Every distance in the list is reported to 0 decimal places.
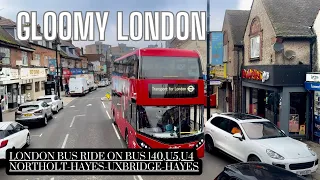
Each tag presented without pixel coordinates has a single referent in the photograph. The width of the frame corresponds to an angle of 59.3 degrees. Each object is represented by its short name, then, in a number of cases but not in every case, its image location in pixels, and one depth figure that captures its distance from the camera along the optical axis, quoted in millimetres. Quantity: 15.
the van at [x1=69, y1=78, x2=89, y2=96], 43469
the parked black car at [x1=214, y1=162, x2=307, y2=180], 5215
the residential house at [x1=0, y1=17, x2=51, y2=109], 26478
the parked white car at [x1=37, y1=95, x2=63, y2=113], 23531
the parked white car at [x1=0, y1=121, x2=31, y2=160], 9859
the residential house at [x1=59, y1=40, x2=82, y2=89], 52750
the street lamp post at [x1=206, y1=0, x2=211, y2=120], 14984
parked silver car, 17156
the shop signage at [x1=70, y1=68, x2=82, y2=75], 51781
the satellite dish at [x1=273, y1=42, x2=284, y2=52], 13727
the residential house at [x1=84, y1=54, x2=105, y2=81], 95812
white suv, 8367
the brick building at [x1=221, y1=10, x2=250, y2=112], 19484
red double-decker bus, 9344
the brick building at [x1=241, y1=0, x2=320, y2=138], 13594
